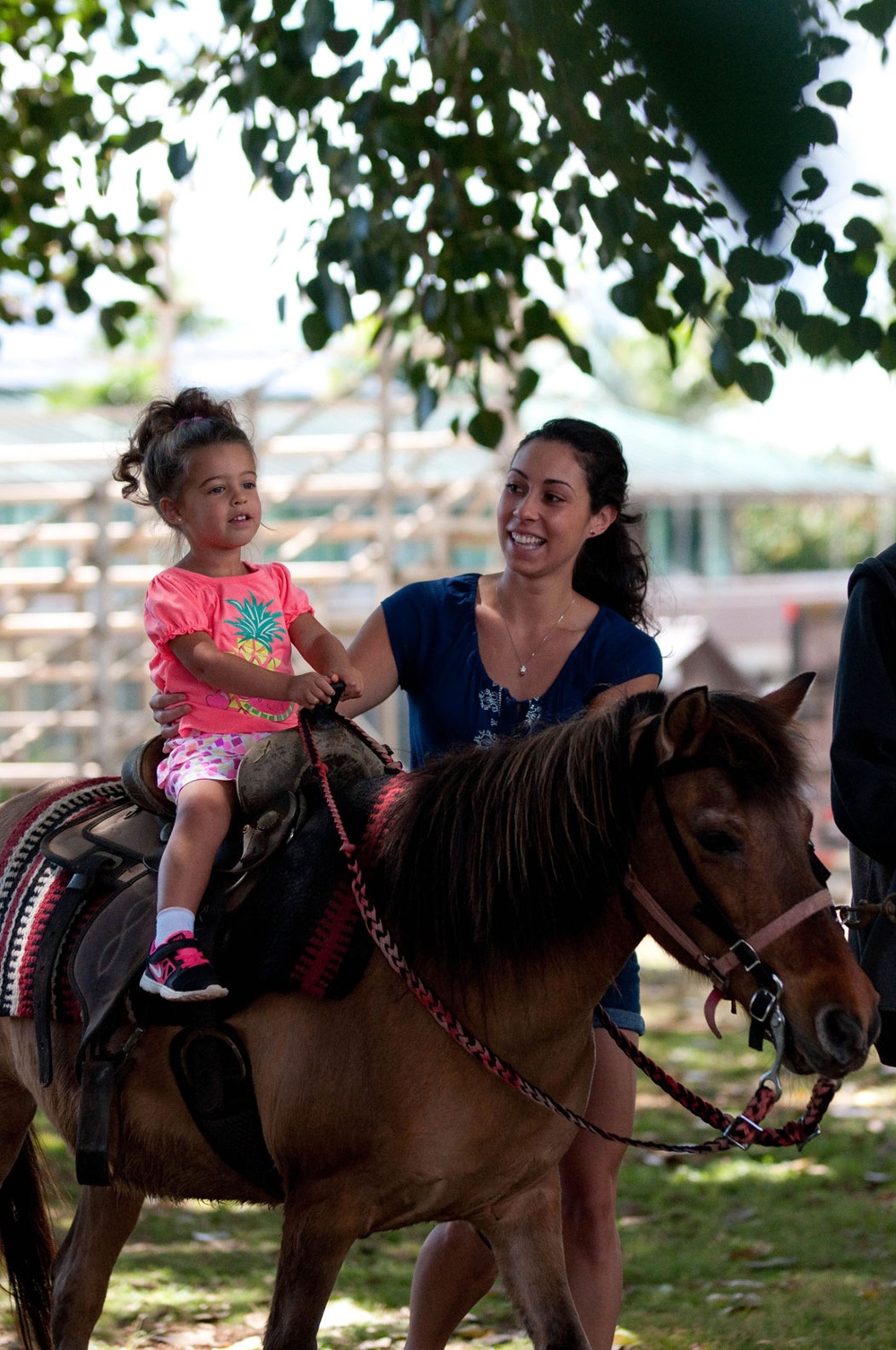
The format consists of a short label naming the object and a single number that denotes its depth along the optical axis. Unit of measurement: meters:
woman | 5.84
